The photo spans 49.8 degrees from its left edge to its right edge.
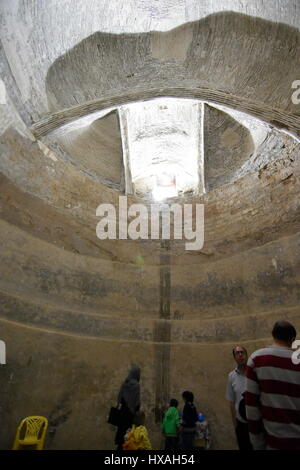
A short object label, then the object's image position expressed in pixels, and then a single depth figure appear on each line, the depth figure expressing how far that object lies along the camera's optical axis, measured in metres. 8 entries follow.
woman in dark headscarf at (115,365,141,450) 3.07
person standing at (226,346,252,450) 2.65
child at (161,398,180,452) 3.83
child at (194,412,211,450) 4.43
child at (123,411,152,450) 2.88
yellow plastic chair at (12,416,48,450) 3.84
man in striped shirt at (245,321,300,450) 1.59
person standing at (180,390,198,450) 3.67
